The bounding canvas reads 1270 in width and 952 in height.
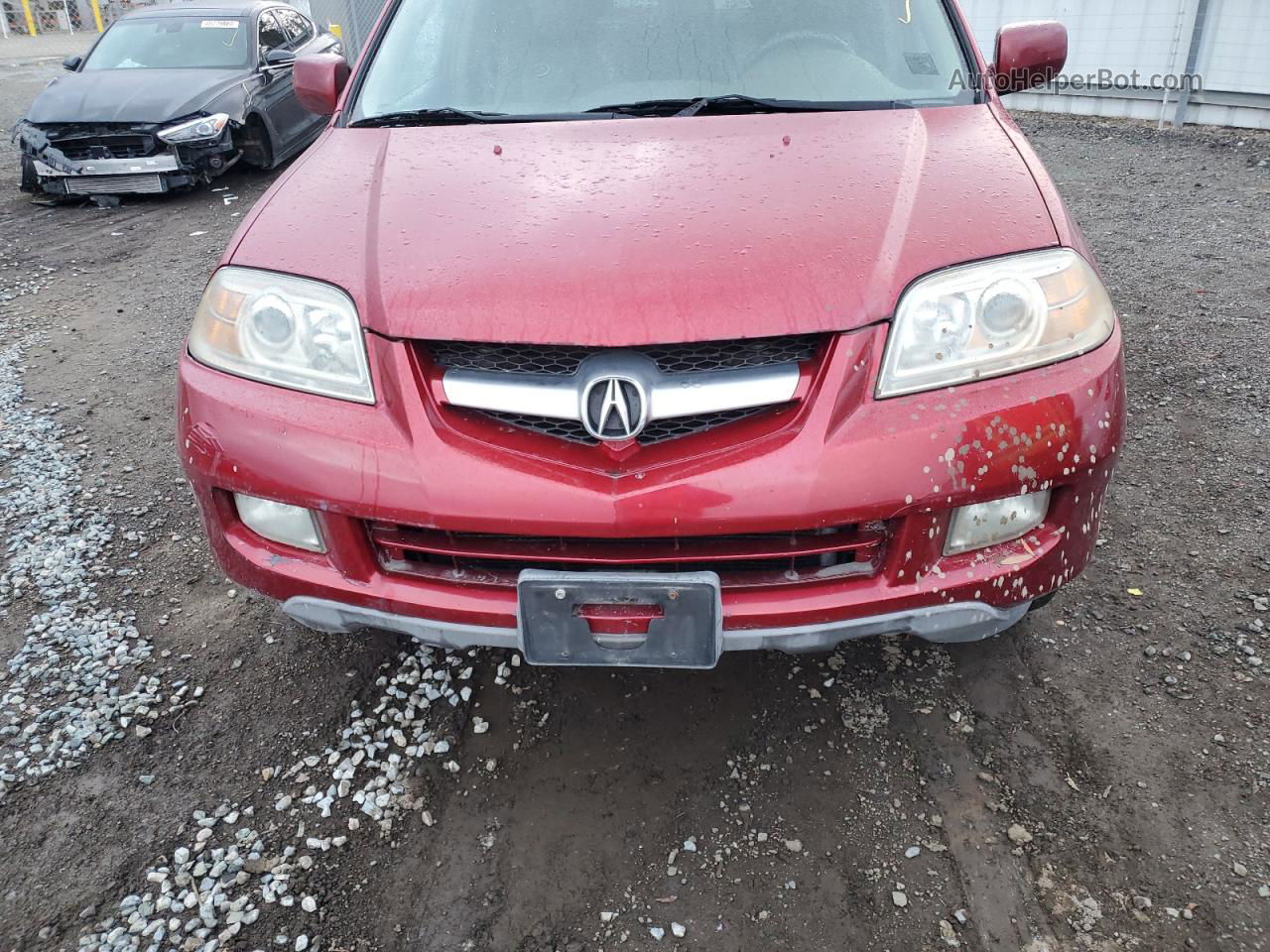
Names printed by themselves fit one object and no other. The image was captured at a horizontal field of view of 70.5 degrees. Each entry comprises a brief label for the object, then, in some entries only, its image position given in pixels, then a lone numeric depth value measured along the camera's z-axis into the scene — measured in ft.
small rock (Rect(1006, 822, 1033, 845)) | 5.76
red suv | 5.19
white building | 26.17
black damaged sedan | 23.47
